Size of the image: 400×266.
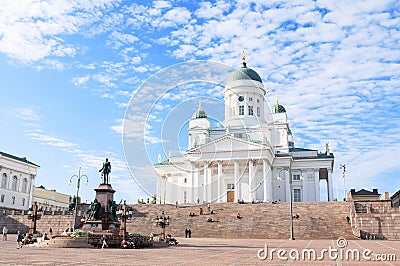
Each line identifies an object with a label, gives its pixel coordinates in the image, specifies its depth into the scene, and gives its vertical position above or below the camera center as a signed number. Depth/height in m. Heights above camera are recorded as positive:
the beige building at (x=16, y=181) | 73.94 +5.74
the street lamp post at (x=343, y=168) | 60.00 +7.56
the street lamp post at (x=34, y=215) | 30.15 -0.20
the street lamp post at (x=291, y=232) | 39.12 -1.19
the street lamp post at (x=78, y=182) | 40.21 +3.03
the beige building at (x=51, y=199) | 89.74 +3.23
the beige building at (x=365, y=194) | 89.62 +5.97
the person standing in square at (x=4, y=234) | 32.73 -1.77
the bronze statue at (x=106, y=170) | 29.11 +3.08
